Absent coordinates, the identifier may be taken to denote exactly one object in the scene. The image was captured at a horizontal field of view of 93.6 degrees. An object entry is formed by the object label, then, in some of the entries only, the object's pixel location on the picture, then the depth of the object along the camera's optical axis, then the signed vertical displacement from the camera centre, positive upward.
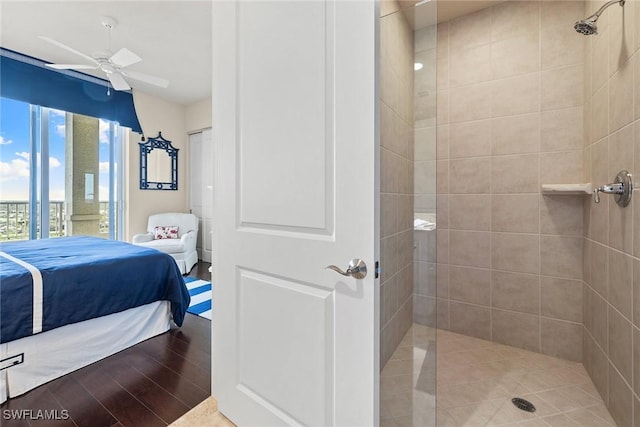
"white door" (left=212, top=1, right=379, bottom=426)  0.98 +0.01
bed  1.69 -0.60
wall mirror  4.88 +0.83
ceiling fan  2.80 +1.45
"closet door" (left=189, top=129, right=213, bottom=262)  5.20 +0.52
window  3.75 +0.55
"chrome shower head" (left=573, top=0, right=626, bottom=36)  1.51 +0.95
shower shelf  1.81 +0.15
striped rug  2.89 -0.92
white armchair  4.23 -0.37
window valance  3.50 +1.60
